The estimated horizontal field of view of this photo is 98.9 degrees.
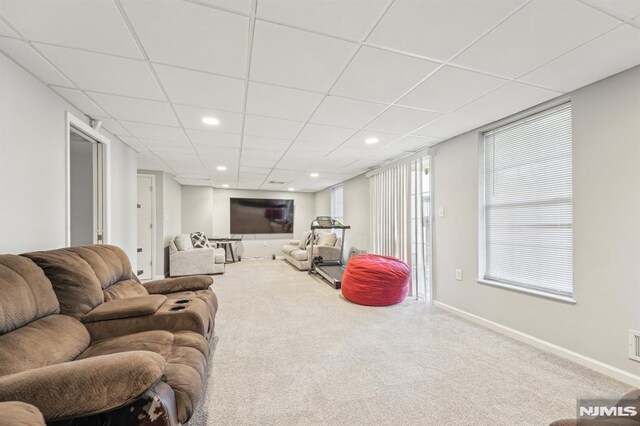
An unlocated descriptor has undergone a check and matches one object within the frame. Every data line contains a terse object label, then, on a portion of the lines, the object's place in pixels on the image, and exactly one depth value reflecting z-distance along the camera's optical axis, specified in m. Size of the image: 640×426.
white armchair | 5.82
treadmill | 5.40
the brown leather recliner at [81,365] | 0.90
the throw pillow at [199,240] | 6.83
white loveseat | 6.54
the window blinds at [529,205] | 2.43
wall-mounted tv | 8.35
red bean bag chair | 3.77
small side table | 7.71
